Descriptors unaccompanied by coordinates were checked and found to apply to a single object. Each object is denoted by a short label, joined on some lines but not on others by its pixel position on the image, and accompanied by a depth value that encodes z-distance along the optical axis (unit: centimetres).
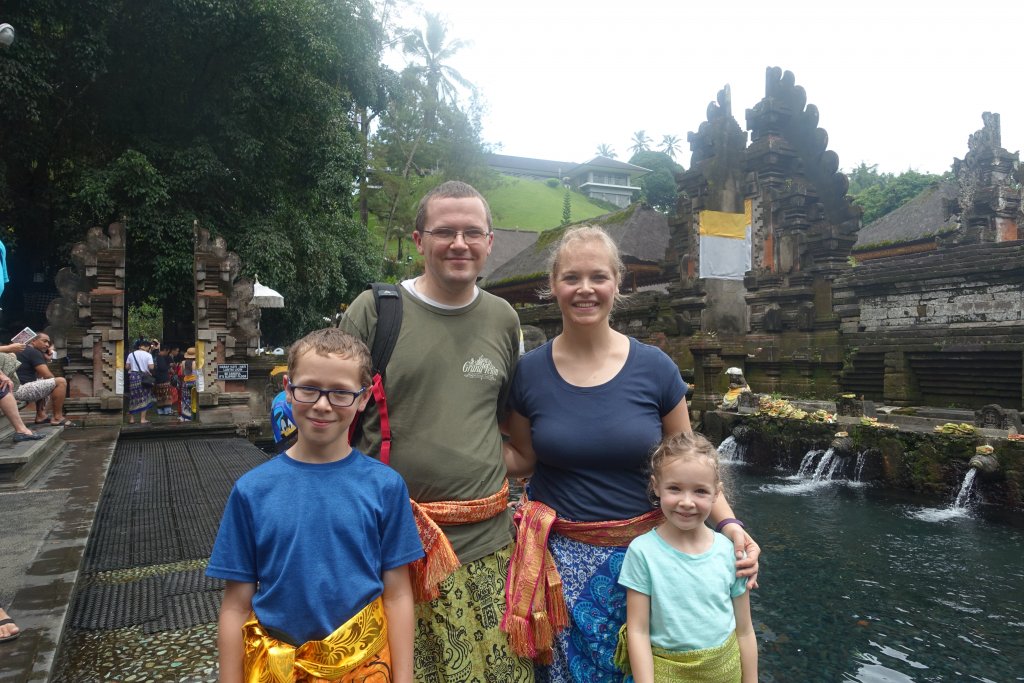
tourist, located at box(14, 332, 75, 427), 821
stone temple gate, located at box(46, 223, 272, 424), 1102
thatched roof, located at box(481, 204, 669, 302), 2216
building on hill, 7881
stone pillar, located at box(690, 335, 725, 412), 1323
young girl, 186
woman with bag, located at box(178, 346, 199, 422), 1197
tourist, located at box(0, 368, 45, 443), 627
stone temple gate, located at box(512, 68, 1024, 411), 1148
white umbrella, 1488
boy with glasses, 170
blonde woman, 201
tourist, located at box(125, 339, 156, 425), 1219
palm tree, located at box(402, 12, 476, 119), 3706
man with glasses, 197
